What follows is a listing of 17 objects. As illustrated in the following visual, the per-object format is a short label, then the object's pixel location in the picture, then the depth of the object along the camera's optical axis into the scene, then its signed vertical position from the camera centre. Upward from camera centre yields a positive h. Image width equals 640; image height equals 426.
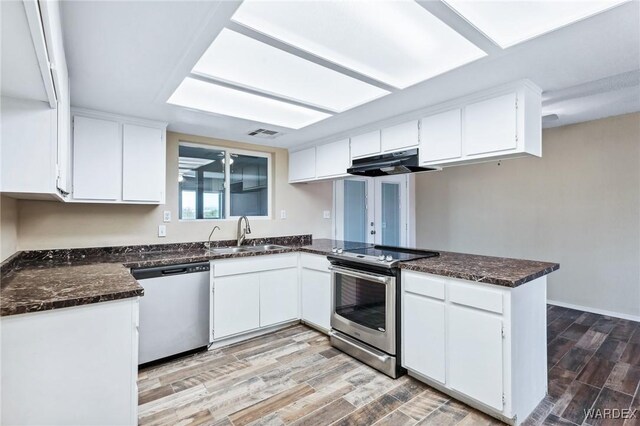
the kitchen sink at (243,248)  3.31 -0.38
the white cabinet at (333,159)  3.44 +0.65
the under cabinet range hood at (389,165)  2.77 +0.48
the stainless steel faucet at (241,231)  3.66 -0.19
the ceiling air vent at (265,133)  3.36 +0.91
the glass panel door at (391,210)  5.34 +0.09
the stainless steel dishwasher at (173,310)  2.55 -0.82
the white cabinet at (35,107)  0.99 +0.51
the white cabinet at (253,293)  2.96 -0.80
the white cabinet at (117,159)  2.58 +0.49
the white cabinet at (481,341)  1.86 -0.83
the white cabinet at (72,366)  1.31 -0.69
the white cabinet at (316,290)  3.20 -0.80
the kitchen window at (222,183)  3.50 +0.39
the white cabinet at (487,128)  2.13 +0.66
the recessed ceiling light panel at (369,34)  1.54 +1.01
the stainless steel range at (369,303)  2.45 -0.77
